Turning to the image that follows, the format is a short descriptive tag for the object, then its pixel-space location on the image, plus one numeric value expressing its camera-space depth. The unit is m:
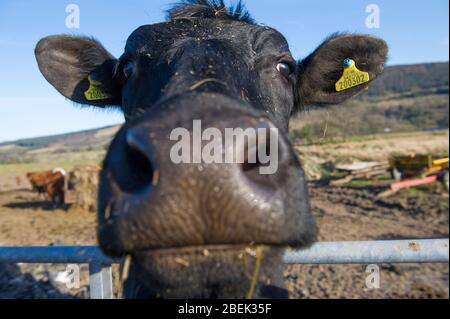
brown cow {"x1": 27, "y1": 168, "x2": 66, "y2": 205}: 16.84
